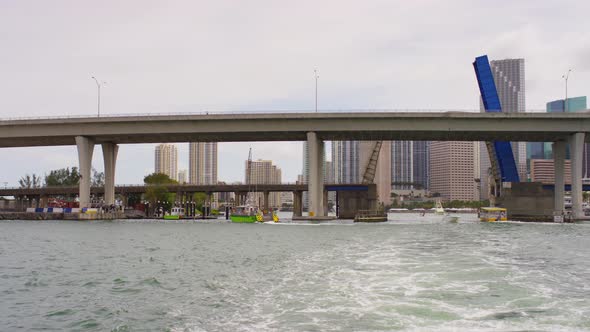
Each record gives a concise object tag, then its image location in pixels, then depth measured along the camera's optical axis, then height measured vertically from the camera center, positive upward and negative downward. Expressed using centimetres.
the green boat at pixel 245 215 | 9169 -388
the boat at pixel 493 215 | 9469 -391
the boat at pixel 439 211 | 17171 -596
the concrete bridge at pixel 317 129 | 8675 +961
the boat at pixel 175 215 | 12338 -521
